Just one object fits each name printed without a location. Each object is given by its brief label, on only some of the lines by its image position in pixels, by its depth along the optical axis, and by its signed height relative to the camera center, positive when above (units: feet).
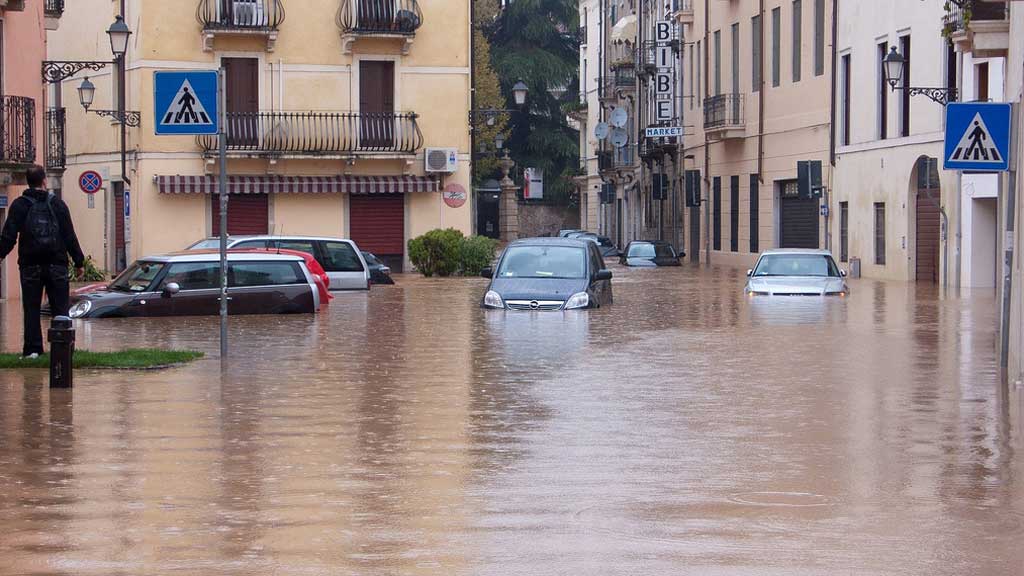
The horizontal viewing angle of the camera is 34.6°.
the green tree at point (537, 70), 267.80 +27.53
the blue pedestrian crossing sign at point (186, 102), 53.62 +4.56
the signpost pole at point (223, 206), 54.25 +1.14
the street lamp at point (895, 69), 111.55 +11.35
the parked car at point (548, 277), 83.25 -2.03
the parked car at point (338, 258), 106.52 -1.21
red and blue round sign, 123.24 +4.47
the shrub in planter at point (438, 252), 142.00 -1.12
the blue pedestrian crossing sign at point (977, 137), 52.47 +3.16
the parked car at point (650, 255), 180.75 -1.93
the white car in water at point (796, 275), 98.94 -2.37
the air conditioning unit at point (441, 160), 148.46 +7.15
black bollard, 45.09 -3.04
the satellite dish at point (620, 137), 247.50 +15.21
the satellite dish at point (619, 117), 243.81 +17.95
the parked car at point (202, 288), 78.95 -2.36
